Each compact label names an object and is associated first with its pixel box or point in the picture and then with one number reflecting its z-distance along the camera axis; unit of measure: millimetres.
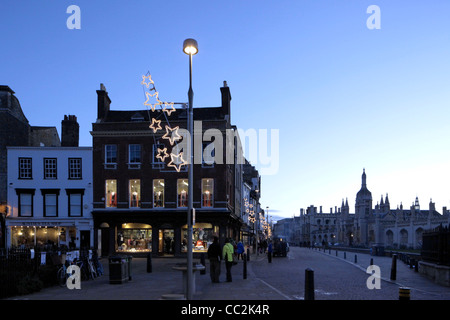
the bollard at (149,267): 23491
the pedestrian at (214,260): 18422
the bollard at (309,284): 11250
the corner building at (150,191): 38188
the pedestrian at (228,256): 19234
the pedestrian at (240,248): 32028
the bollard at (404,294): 9555
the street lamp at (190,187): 13051
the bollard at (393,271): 20047
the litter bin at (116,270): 17844
